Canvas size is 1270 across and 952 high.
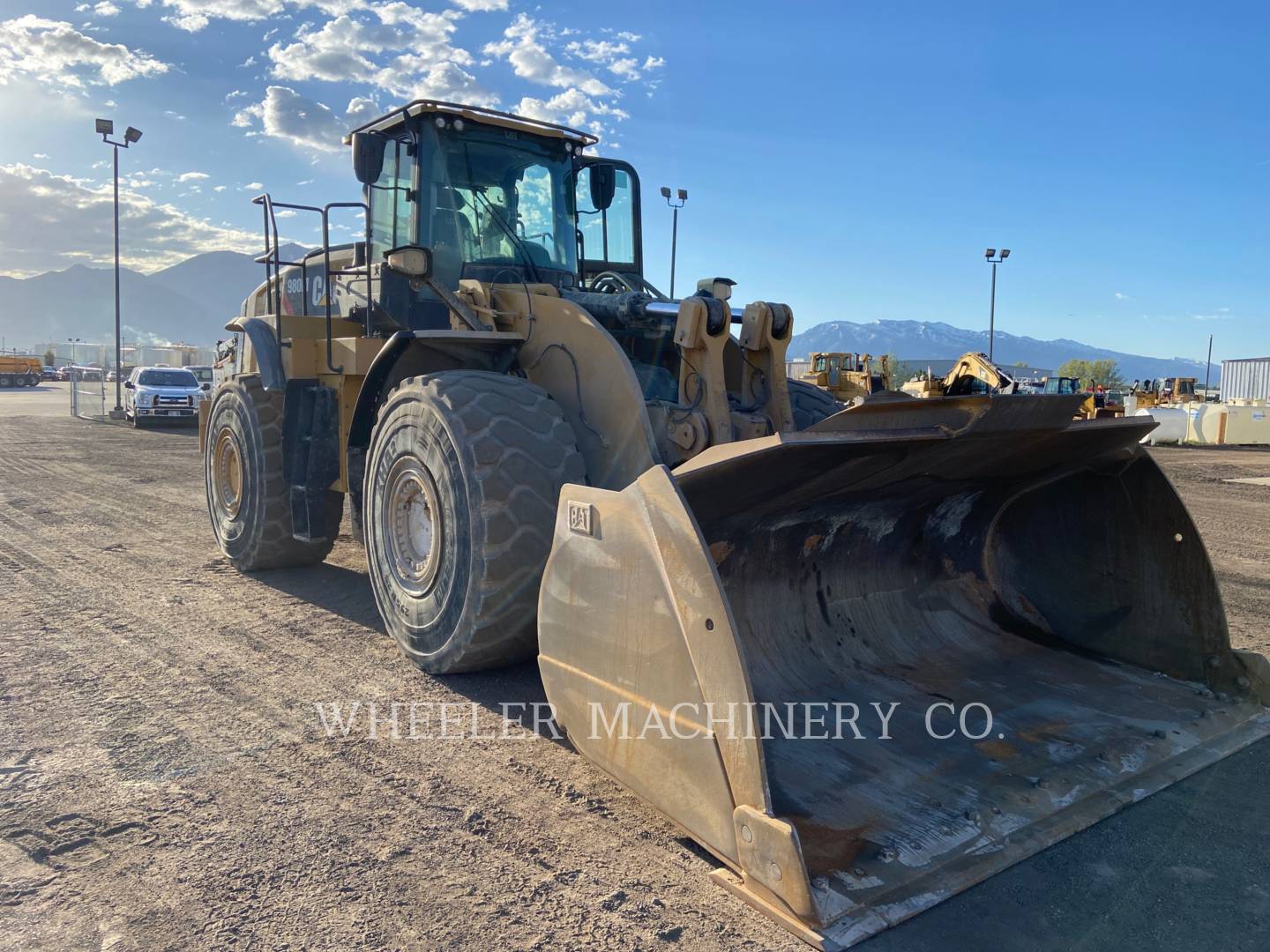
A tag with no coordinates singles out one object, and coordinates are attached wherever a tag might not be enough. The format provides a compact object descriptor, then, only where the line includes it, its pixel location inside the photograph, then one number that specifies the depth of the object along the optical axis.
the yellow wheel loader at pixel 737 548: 3.02
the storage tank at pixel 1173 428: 25.97
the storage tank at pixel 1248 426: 24.64
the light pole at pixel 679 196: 29.58
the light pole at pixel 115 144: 28.45
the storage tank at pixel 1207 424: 25.20
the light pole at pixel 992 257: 42.97
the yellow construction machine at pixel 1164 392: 33.16
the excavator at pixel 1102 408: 21.64
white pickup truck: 24.88
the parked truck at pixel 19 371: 58.75
